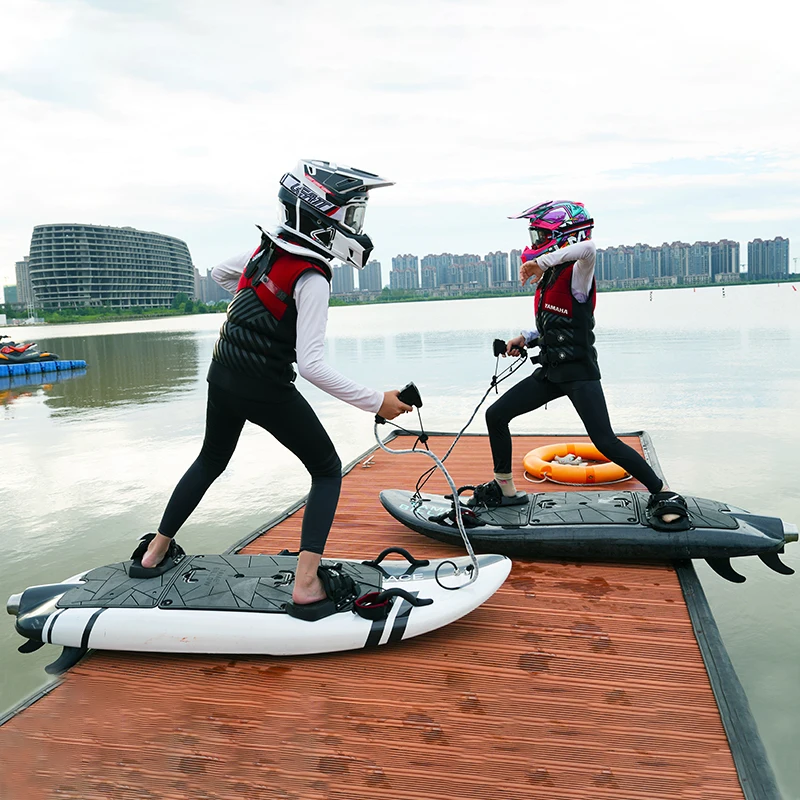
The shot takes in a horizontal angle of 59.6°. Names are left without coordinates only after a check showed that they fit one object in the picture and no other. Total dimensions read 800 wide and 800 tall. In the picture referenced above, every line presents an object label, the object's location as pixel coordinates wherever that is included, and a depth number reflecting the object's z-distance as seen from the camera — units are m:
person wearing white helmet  3.30
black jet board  4.46
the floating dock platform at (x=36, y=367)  23.98
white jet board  3.51
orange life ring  6.53
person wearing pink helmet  4.60
